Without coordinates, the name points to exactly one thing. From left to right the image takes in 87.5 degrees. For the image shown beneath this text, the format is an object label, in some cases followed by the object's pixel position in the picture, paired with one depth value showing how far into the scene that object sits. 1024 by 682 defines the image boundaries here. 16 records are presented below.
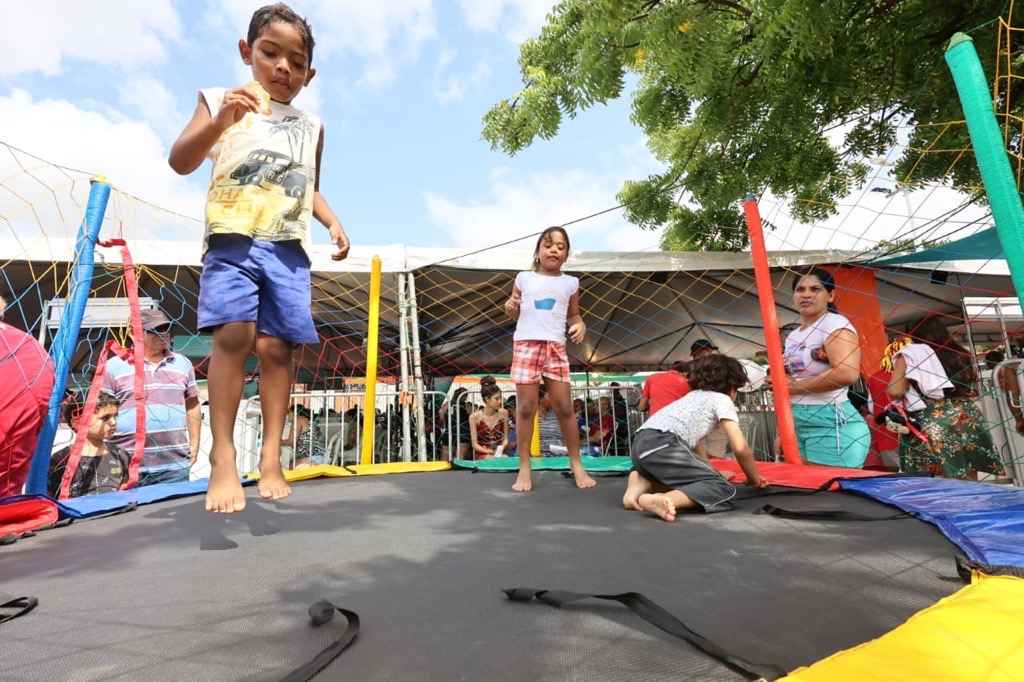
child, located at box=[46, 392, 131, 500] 2.94
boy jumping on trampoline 1.56
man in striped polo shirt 2.89
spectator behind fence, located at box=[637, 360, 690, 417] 3.87
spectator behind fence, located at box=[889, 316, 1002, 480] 3.61
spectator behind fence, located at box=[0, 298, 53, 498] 1.83
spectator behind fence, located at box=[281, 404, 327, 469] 5.33
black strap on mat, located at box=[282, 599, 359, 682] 0.69
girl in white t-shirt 2.59
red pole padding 2.79
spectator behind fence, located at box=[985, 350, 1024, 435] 3.42
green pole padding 1.41
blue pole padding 2.22
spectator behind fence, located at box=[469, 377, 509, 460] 5.25
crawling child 1.92
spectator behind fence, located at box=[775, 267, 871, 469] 2.47
